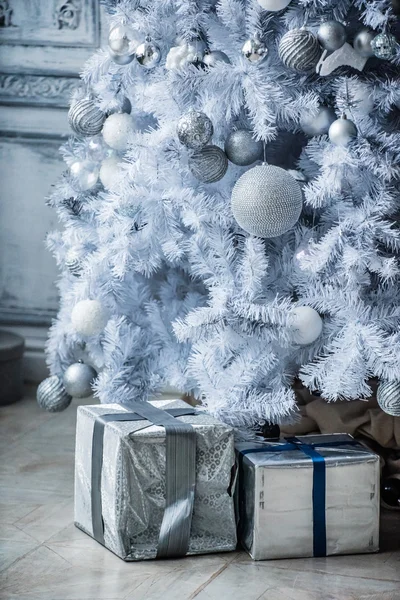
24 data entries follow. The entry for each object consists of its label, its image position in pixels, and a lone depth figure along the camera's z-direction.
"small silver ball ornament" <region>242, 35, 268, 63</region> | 2.61
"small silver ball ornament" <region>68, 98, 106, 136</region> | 2.88
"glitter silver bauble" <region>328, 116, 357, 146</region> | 2.61
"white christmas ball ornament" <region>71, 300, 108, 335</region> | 2.89
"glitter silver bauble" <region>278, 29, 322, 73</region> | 2.58
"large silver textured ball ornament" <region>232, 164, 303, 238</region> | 2.60
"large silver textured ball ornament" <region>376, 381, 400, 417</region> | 2.65
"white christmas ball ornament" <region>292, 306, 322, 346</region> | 2.68
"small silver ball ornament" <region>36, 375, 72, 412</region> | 3.03
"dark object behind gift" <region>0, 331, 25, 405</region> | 3.46
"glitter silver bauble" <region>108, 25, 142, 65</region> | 2.80
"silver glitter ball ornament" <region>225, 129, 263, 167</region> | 2.69
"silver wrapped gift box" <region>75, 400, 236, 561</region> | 2.60
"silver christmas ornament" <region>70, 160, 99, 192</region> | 2.98
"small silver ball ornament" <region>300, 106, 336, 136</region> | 2.68
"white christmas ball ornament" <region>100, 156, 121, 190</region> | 2.90
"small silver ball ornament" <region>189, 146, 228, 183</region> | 2.68
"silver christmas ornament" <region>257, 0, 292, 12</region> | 2.58
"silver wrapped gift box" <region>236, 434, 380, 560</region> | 2.62
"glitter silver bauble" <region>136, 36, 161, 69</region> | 2.77
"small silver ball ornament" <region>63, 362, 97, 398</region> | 2.98
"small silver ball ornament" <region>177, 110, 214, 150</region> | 2.63
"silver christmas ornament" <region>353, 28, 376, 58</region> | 2.60
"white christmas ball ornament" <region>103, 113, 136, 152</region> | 2.85
